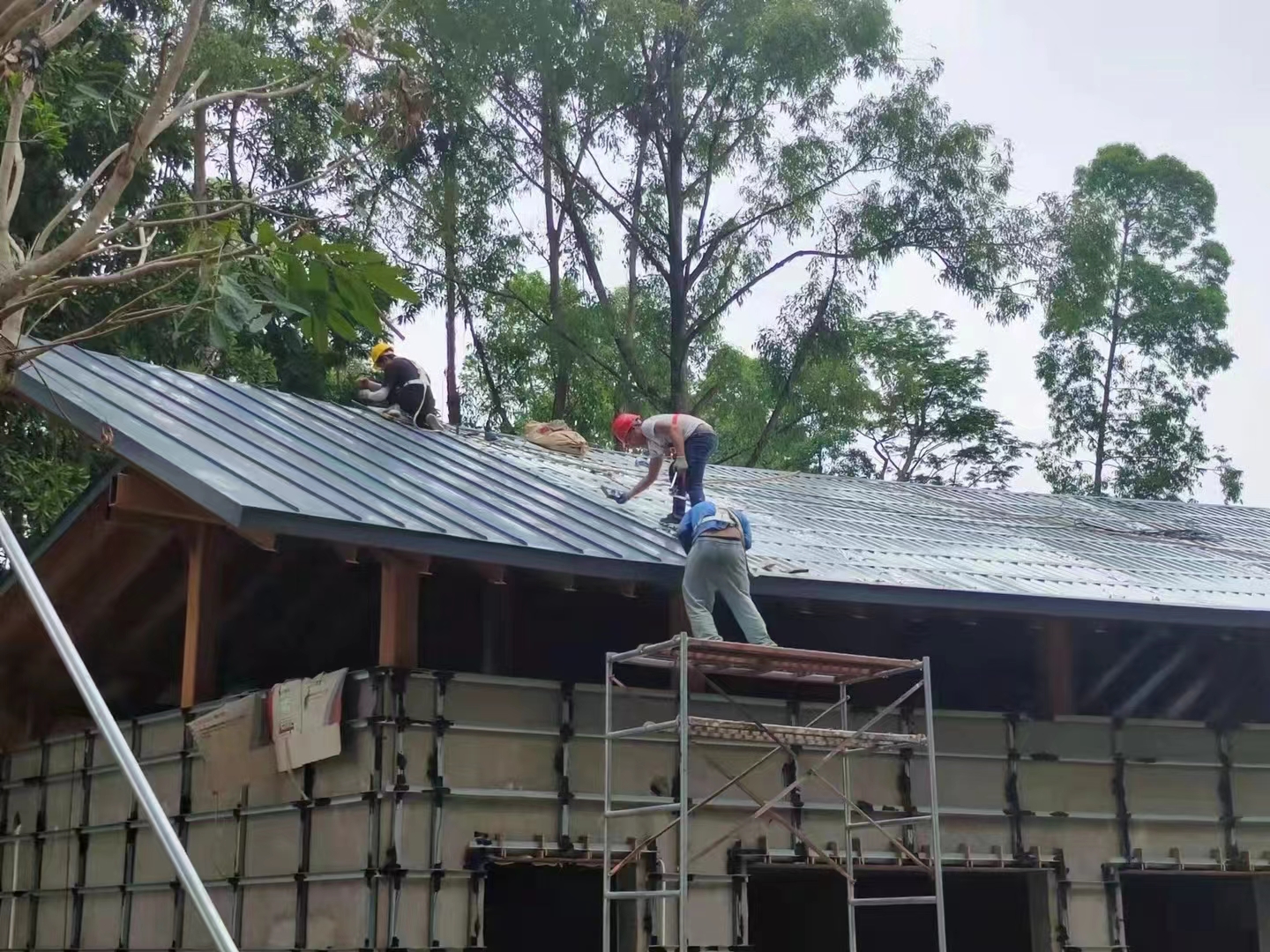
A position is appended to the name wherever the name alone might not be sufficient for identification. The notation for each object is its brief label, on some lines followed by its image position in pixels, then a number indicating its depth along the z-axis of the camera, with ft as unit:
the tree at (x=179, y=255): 30.32
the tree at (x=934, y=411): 124.36
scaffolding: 34.99
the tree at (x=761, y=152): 100.58
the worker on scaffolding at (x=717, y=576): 37.14
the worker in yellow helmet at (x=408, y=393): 51.98
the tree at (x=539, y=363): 104.06
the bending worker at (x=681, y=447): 43.14
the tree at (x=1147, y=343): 123.75
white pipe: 22.53
